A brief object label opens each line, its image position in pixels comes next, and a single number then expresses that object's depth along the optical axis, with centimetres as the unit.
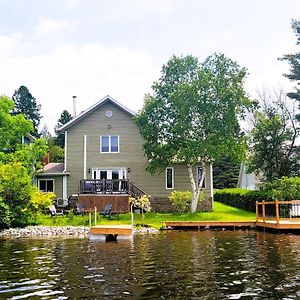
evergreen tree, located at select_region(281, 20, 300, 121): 2763
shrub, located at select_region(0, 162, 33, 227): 1980
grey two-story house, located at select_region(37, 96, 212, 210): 2579
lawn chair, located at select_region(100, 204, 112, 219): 2145
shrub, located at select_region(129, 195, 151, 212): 2264
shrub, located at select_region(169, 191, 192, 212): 2393
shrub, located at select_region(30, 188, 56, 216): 1998
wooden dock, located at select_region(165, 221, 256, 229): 1950
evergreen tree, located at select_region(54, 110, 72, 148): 4590
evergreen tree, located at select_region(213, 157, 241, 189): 4253
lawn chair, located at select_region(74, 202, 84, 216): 2238
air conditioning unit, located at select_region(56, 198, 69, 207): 2412
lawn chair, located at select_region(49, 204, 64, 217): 2211
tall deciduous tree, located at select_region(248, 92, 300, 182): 2742
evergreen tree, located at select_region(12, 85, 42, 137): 4930
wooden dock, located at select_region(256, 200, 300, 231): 1724
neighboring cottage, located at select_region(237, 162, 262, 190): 3682
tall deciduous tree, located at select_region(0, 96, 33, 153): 2477
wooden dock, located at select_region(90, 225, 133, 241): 1593
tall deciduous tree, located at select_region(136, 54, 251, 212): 2296
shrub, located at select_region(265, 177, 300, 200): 2058
